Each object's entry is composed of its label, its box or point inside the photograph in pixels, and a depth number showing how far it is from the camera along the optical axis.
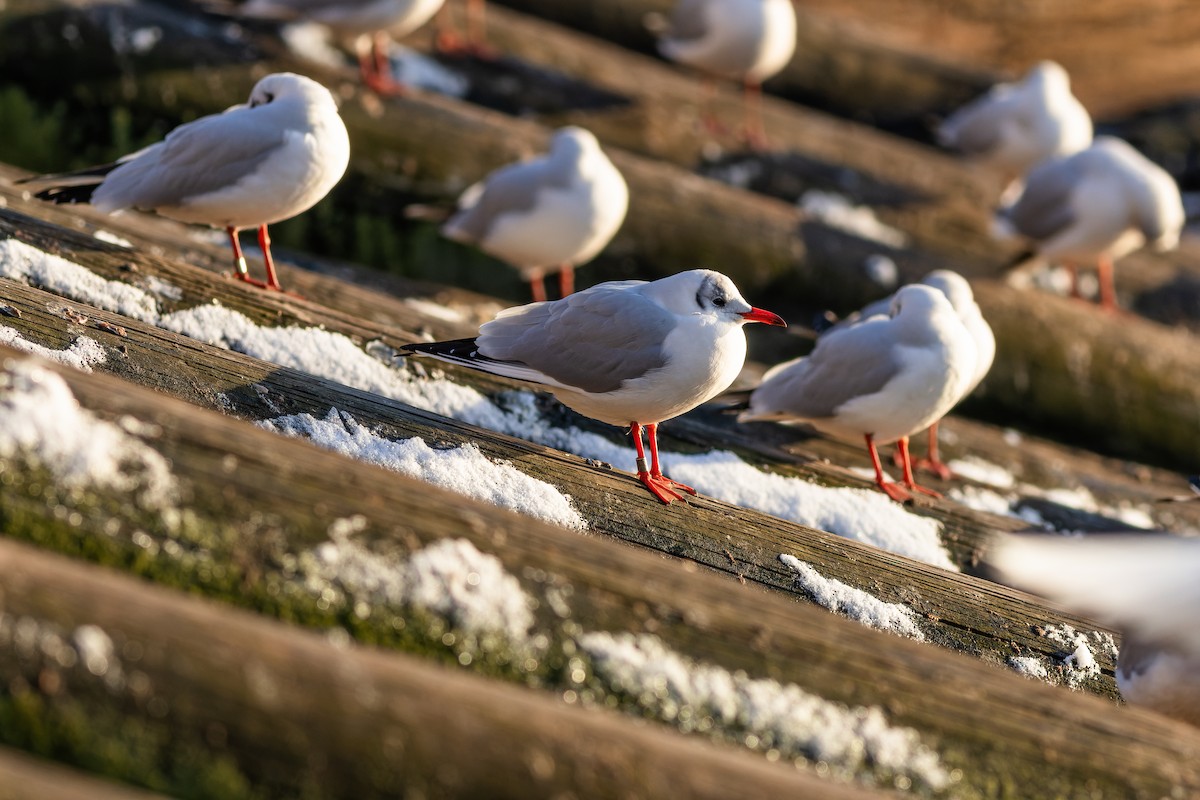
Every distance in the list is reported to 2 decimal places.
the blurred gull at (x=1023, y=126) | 21.09
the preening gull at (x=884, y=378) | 10.02
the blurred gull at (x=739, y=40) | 20.11
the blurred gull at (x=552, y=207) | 13.23
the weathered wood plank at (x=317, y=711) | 4.11
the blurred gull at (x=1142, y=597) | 6.61
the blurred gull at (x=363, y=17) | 15.77
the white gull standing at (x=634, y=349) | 8.06
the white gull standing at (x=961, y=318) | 11.30
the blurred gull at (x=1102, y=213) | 17.12
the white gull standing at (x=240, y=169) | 9.75
